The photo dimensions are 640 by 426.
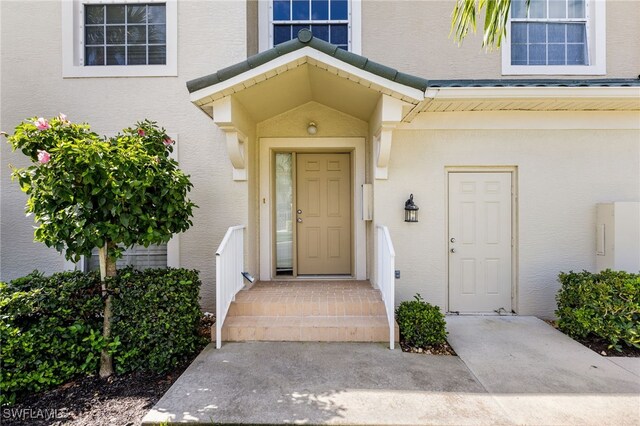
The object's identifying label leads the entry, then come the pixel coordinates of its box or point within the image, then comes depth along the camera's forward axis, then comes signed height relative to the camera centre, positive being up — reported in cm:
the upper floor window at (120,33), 523 +281
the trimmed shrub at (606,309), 394 -123
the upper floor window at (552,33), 558 +298
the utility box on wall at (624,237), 460 -39
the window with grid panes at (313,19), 568 +329
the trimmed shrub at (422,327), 399 -144
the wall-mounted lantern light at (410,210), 489 -2
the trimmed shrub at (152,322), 355 -123
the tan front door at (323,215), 610 -10
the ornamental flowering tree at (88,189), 319 +21
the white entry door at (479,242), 518 -51
